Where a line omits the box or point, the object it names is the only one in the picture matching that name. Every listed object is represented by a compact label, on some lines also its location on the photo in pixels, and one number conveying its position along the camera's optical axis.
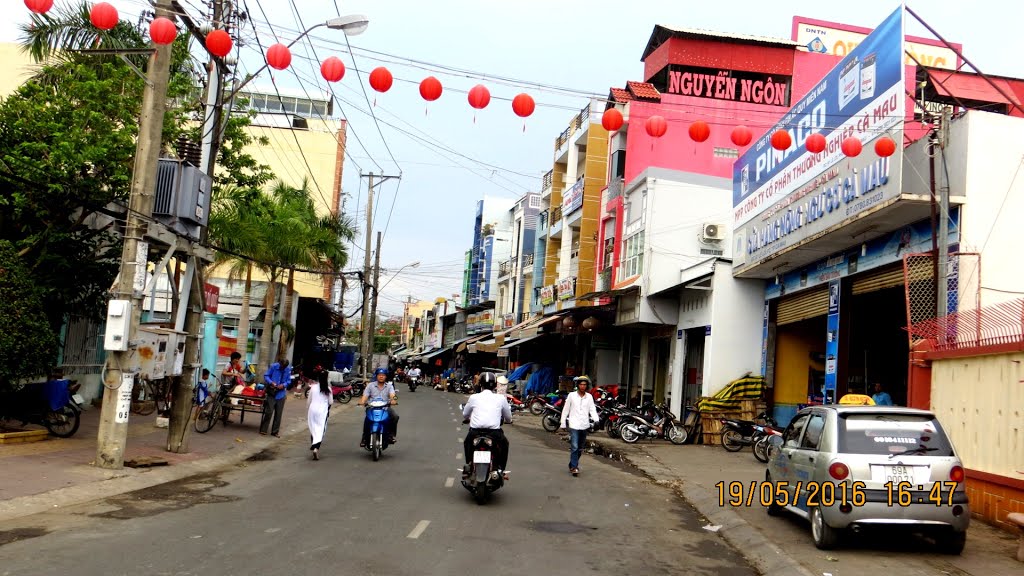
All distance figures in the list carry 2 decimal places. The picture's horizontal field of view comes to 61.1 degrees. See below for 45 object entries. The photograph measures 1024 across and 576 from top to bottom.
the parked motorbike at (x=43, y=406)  15.16
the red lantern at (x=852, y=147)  15.16
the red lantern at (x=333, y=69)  11.52
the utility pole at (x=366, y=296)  44.94
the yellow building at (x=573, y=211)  42.53
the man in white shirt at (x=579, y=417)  16.23
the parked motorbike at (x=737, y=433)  22.14
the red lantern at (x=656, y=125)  13.82
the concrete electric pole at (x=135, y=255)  12.98
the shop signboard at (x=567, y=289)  41.45
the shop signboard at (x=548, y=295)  46.12
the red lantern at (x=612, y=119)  14.01
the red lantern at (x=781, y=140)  15.65
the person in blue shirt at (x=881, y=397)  16.52
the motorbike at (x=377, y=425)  16.44
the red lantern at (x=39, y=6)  9.82
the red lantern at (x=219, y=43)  11.23
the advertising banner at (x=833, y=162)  14.71
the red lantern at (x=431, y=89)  12.34
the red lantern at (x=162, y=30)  11.85
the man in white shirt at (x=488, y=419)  12.27
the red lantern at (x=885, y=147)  13.97
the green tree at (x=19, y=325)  13.55
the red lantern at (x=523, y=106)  12.85
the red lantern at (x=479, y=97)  12.61
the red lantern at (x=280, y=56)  11.52
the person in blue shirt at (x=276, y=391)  19.73
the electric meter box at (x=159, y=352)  13.70
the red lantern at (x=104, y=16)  10.66
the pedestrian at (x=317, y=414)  16.75
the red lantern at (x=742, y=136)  14.25
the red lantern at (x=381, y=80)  11.91
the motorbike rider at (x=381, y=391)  16.02
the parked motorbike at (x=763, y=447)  19.50
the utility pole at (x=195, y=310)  15.61
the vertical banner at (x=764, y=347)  24.52
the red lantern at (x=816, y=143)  16.12
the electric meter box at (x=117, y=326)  13.04
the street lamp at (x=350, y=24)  12.55
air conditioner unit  31.69
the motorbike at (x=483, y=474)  11.71
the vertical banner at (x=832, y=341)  19.11
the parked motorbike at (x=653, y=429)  24.02
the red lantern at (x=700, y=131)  14.05
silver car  8.77
